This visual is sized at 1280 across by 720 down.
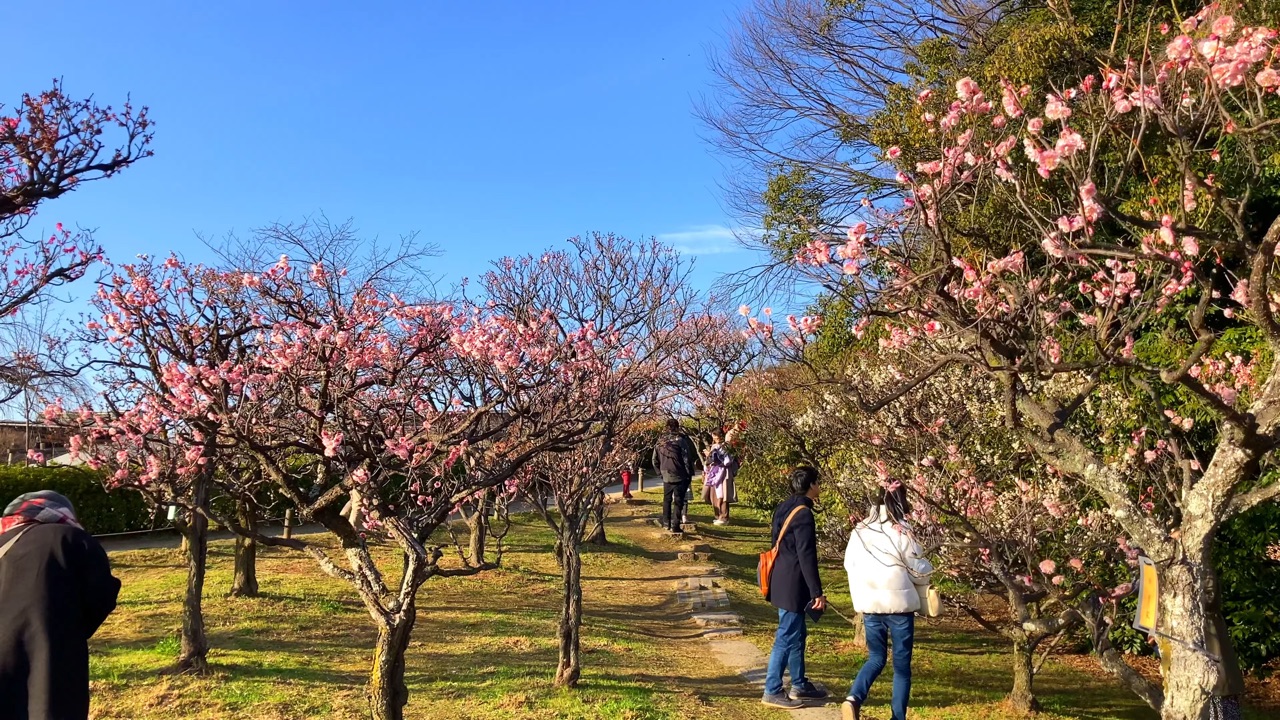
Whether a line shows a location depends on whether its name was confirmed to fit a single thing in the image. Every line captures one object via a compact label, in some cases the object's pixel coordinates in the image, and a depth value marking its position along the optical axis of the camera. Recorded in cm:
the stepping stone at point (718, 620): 812
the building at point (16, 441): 1424
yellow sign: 319
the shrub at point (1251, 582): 605
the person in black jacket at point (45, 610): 301
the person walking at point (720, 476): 1447
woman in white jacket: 451
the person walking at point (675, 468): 1287
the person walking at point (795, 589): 521
